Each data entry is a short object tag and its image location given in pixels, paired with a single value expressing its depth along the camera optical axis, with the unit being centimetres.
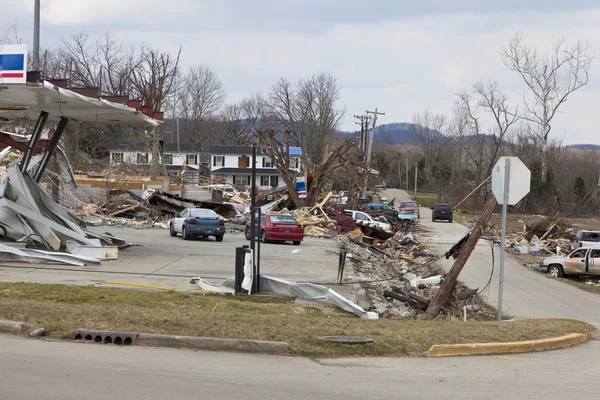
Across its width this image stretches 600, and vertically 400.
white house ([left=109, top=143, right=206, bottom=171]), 8862
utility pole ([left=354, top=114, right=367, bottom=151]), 8956
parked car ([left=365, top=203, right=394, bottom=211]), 6512
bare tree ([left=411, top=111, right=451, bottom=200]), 12475
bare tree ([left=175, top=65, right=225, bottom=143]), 11894
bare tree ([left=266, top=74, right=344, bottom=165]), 11169
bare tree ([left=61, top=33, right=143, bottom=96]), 8462
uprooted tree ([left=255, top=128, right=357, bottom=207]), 4821
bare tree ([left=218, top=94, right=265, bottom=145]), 12516
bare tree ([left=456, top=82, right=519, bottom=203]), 8775
